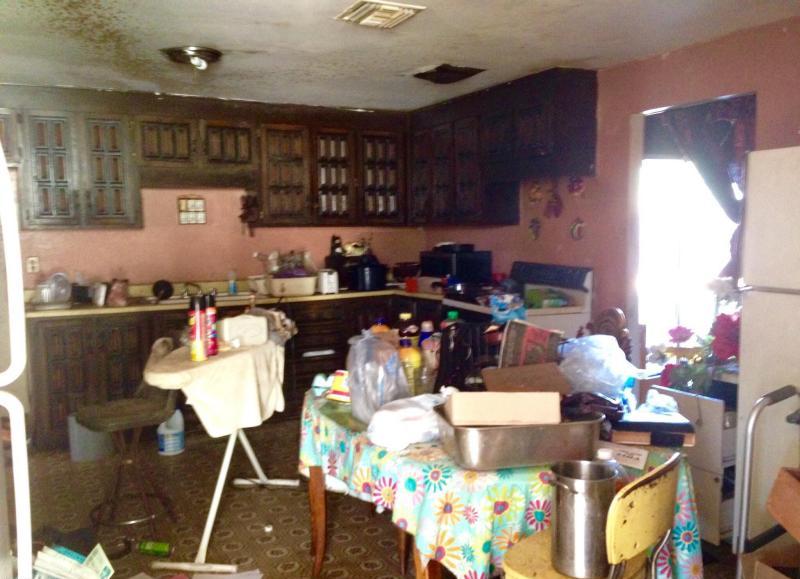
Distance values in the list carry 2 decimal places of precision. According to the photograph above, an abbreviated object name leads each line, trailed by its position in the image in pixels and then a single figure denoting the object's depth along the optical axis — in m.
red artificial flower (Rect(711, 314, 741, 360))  3.00
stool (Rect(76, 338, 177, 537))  2.88
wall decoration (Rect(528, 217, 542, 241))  4.61
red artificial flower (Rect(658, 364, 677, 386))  3.18
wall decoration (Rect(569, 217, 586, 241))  4.23
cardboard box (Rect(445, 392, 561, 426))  1.74
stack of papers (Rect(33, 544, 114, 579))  1.62
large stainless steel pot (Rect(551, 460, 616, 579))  1.51
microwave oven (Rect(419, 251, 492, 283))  4.96
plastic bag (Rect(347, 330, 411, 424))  2.17
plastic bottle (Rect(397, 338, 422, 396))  2.34
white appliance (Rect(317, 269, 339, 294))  5.14
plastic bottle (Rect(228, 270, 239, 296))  5.18
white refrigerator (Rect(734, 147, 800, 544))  2.42
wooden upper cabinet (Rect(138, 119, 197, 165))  4.76
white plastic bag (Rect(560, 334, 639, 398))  2.17
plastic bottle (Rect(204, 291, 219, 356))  2.65
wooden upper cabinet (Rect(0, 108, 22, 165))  4.38
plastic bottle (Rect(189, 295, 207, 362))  2.62
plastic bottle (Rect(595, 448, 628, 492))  1.62
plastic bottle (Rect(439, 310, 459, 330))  2.38
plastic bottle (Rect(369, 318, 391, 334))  2.57
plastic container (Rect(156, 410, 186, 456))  4.23
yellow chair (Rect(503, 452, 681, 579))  1.46
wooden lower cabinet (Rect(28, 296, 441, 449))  4.26
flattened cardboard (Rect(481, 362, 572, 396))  1.95
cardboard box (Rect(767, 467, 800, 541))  1.84
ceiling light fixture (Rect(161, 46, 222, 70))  3.46
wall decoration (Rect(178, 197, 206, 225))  5.12
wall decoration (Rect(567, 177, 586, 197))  4.19
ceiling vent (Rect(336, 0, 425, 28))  2.81
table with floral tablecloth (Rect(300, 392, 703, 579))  1.71
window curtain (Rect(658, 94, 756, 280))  3.56
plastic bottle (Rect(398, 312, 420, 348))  2.50
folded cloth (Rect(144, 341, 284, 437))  2.52
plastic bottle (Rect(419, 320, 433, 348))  2.52
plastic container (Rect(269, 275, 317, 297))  4.96
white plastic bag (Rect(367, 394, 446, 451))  1.91
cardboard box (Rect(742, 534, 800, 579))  1.99
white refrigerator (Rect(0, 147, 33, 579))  1.35
